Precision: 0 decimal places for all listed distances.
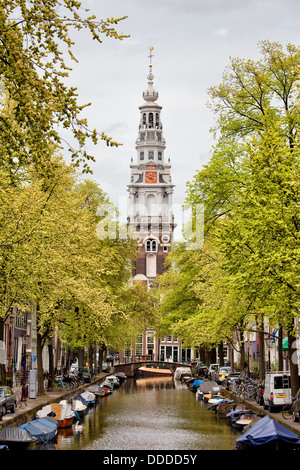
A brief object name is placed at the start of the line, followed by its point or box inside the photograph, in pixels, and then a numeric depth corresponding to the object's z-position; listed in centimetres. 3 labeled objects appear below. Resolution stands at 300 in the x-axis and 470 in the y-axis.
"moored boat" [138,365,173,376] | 11719
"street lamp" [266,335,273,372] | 6087
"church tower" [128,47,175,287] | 14825
